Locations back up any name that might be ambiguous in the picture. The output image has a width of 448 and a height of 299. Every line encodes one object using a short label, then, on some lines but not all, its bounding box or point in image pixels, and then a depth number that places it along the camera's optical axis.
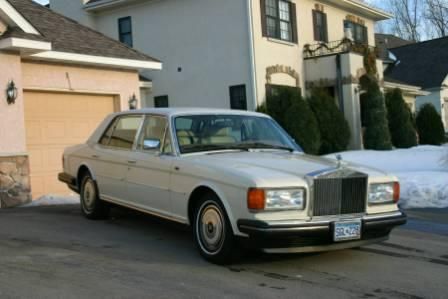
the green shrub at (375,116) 23.03
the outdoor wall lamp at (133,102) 13.55
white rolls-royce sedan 5.52
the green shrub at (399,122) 25.12
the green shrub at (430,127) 28.05
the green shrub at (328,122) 21.31
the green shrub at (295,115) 19.72
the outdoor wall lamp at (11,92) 10.69
